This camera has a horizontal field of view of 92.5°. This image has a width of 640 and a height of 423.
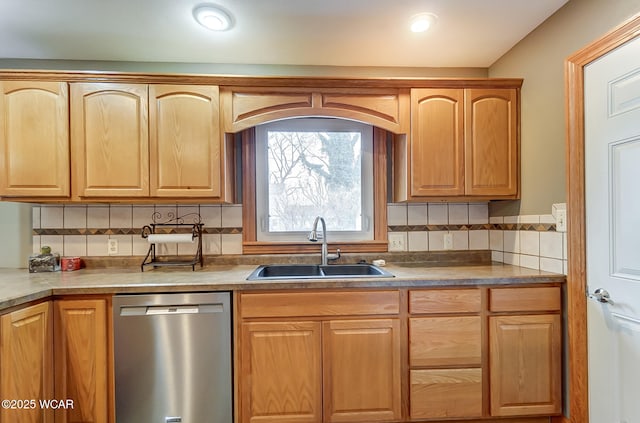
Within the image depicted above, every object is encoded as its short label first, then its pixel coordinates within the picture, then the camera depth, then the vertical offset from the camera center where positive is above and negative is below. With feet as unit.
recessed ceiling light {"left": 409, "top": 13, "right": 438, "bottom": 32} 5.60 +3.53
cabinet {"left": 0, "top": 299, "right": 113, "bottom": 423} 4.95 -2.49
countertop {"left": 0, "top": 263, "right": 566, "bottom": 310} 5.13 -1.25
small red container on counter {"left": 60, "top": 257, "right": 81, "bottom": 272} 6.68 -1.12
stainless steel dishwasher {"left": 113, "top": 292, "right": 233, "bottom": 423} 5.17 -2.49
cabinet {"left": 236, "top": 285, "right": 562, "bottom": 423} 5.31 -2.57
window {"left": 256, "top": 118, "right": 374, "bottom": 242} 7.30 +0.76
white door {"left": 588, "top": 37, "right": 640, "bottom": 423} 4.34 -0.35
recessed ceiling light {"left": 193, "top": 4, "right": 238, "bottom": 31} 5.36 +3.52
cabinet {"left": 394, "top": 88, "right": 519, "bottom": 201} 6.40 +1.37
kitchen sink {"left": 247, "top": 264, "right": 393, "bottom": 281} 7.02 -1.38
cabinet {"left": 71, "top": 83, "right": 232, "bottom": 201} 6.04 +1.41
